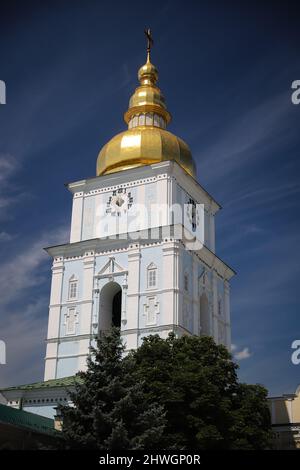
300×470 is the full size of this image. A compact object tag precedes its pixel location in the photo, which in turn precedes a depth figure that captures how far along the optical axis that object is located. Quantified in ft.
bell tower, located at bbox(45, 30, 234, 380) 117.50
